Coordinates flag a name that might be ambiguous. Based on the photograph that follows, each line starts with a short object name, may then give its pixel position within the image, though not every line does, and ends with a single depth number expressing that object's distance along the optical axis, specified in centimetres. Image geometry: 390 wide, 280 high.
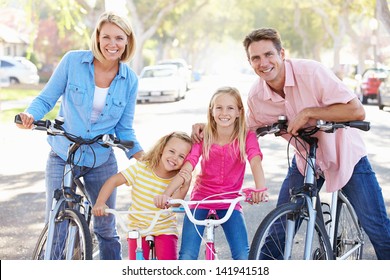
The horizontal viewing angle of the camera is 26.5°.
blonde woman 426
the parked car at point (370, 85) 2538
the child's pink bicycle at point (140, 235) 389
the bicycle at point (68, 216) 404
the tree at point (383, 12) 2197
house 5396
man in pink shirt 410
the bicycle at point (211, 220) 375
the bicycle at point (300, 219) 387
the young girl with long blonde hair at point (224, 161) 417
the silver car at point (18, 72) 3509
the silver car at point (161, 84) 2606
